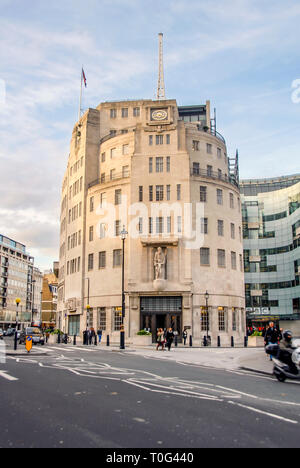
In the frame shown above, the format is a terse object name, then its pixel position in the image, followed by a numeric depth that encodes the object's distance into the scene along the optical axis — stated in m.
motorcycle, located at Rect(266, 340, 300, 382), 13.50
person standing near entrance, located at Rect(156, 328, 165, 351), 30.98
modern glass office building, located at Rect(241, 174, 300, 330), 83.88
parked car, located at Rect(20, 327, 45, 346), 42.46
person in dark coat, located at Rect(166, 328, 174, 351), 31.45
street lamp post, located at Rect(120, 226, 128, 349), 31.51
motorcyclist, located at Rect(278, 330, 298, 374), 13.66
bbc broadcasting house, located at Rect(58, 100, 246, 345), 47.34
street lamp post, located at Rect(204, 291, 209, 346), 43.62
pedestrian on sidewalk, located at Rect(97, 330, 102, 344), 44.84
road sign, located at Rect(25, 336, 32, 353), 25.80
